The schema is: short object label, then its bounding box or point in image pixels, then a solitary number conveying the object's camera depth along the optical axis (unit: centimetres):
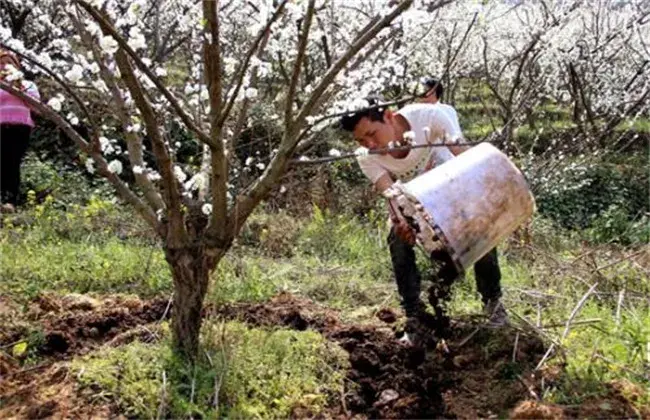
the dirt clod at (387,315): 360
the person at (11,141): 643
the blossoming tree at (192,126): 230
